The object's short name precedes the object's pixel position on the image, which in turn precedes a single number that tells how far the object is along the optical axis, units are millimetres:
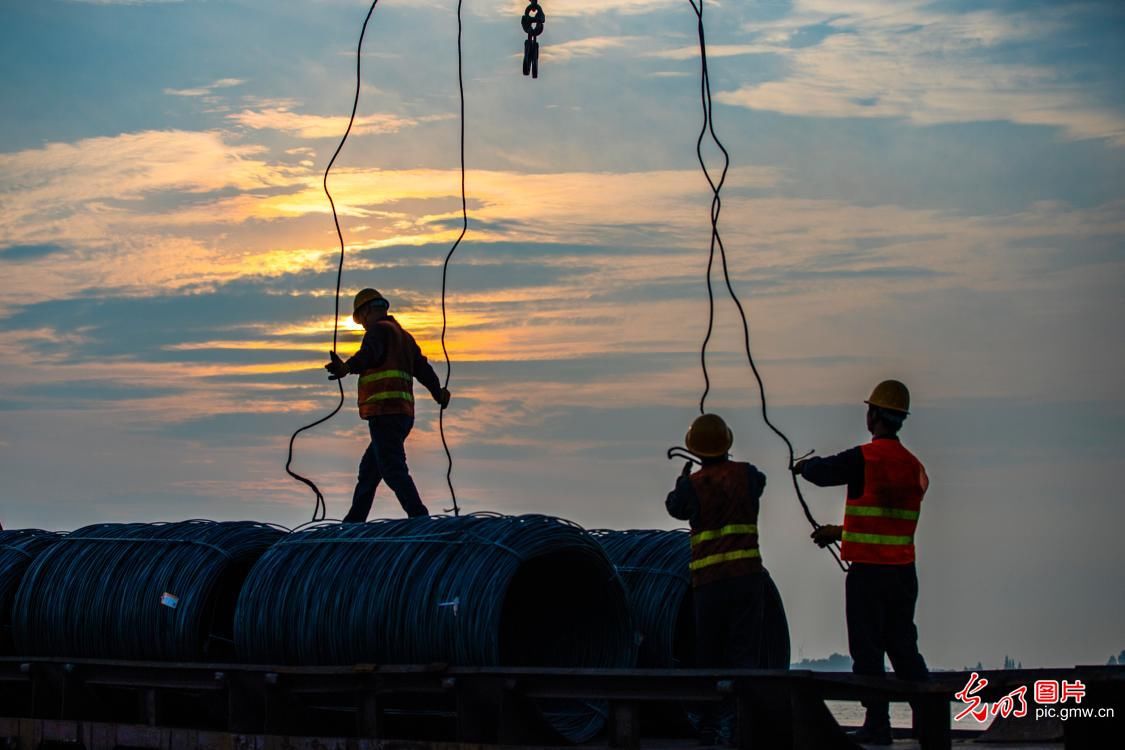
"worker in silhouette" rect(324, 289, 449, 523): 12789
